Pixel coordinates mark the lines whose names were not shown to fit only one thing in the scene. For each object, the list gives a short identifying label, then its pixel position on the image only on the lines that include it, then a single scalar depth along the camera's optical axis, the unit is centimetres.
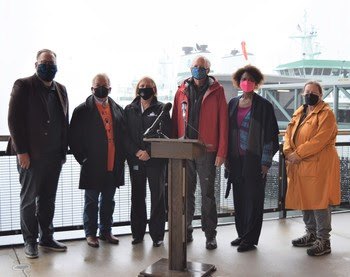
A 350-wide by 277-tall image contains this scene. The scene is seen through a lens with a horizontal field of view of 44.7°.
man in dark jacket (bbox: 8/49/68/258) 316
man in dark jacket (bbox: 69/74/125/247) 348
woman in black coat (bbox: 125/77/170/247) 348
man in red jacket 342
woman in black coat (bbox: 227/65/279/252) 343
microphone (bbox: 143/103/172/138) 289
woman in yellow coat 340
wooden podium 280
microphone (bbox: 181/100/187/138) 289
